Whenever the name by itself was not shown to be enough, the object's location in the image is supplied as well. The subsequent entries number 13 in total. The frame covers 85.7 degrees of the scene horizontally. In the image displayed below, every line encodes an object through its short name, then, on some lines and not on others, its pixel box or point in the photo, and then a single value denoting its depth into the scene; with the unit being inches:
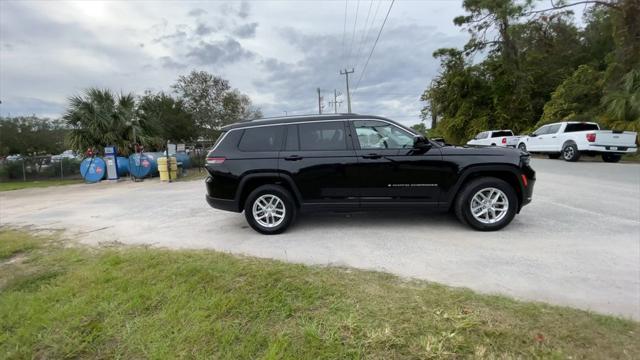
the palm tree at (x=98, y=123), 645.9
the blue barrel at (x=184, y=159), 709.5
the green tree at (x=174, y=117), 977.3
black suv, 190.7
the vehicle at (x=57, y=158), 729.5
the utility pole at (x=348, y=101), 1664.6
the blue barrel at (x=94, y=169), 614.9
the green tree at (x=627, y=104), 583.2
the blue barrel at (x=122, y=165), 621.6
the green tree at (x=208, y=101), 1136.2
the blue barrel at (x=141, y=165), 612.1
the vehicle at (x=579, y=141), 518.0
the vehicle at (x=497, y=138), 786.7
